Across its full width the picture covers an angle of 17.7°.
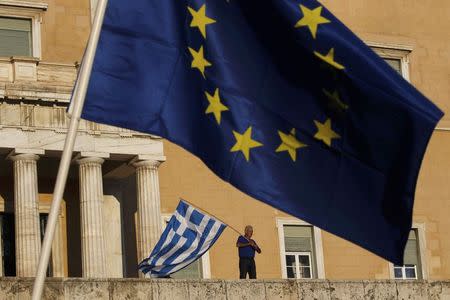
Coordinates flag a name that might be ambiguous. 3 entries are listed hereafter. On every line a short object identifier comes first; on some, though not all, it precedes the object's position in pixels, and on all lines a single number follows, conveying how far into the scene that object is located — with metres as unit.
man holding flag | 27.30
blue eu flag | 13.11
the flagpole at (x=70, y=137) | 10.75
